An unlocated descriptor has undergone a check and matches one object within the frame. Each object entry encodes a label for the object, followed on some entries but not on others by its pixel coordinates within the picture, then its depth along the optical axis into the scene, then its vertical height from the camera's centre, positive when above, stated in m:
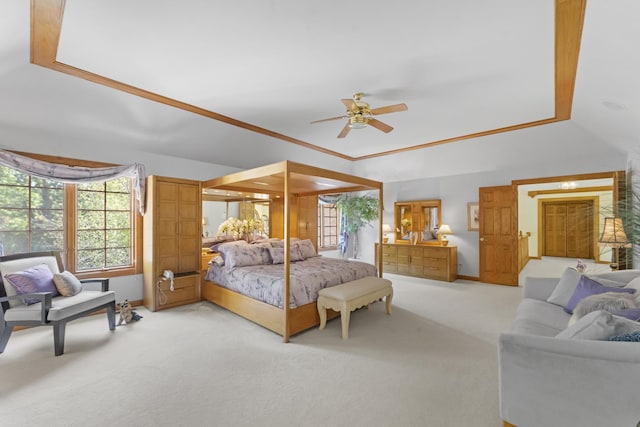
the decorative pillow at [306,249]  5.20 -0.65
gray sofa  1.34 -0.86
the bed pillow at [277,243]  5.03 -0.52
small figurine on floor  3.65 -1.28
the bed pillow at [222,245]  4.65 -0.52
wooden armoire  4.21 -0.41
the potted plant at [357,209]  7.70 +0.12
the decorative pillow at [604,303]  2.09 -0.68
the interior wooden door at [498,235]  5.69 -0.45
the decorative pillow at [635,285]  2.45 -0.64
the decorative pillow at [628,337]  1.42 -0.63
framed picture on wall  6.22 -0.06
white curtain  3.36 +0.58
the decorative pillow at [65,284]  3.19 -0.78
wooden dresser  6.14 -1.09
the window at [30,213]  3.54 +0.03
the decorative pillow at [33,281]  2.92 -0.70
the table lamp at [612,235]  3.47 -0.28
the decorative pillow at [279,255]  4.78 -0.70
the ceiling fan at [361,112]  3.22 +1.20
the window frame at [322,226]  8.21 -0.36
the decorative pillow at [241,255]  4.39 -0.65
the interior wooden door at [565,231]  8.97 -0.61
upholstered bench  3.25 -1.01
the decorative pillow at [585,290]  2.50 -0.69
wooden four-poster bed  3.24 +0.00
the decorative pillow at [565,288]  2.82 -0.76
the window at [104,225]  4.11 -0.15
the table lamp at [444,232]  6.45 -0.43
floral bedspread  3.42 -0.86
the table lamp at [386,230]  7.32 -0.43
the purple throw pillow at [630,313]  1.83 -0.67
